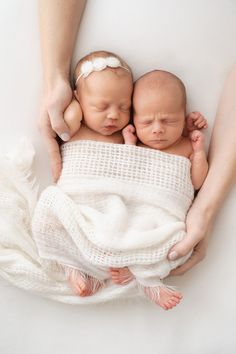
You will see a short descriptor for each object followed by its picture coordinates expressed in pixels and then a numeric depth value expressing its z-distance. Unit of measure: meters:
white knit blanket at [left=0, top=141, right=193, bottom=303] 1.25
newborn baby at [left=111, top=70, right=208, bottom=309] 1.28
